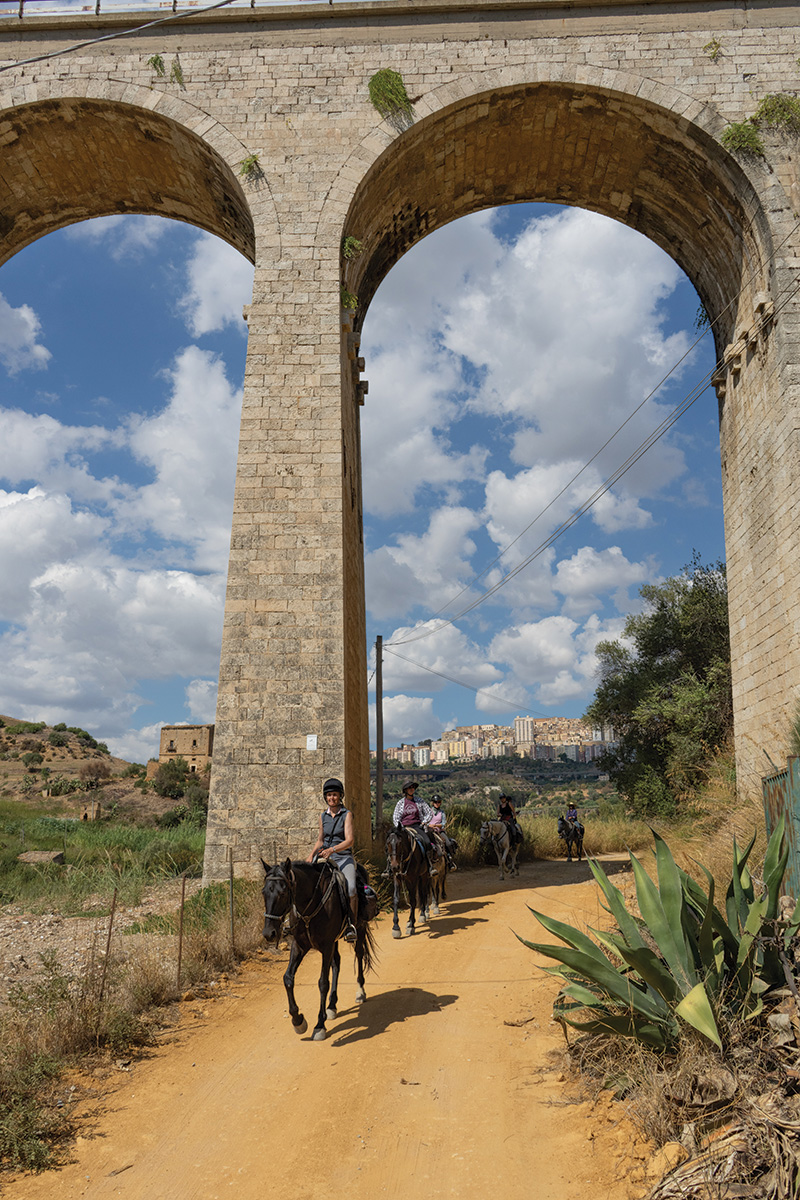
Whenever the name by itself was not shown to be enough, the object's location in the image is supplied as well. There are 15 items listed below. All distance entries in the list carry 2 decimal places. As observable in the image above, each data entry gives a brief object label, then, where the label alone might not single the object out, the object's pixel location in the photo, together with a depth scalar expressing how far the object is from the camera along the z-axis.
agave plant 4.14
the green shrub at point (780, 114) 12.94
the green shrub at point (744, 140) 12.79
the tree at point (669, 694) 20.36
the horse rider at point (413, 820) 9.99
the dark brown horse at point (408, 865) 9.14
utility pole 19.89
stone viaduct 12.05
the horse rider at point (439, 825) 11.98
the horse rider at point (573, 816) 19.08
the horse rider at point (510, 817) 14.78
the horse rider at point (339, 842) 6.33
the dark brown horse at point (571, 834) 18.77
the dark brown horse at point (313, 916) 5.44
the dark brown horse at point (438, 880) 11.01
